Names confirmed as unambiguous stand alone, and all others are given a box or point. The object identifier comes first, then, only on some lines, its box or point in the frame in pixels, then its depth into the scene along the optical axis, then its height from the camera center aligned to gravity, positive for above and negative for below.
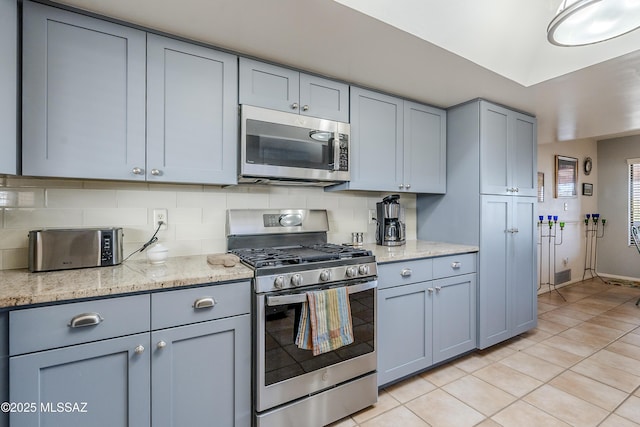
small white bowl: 1.69 -0.23
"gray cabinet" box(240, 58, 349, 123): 1.85 +0.77
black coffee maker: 2.57 -0.08
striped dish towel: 1.60 -0.58
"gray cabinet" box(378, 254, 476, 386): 2.03 -0.72
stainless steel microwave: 1.83 +0.40
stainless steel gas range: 1.54 -0.63
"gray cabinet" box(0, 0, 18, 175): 1.25 +0.51
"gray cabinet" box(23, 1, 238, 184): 1.37 +0.53
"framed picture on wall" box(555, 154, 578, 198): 4.66 +0.57
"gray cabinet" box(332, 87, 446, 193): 2.28 +0.54
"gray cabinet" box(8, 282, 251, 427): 1.12 -0.61
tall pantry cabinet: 2.55 +0.04
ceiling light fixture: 1.12 +0.73
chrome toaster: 1.44 -0.18
